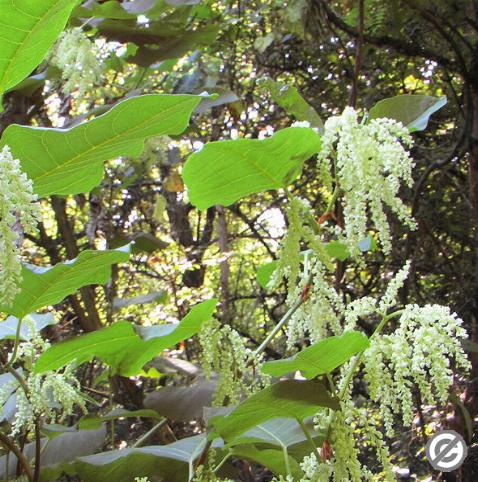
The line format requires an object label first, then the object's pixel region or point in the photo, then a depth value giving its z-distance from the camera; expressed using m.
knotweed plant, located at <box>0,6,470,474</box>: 0.87
